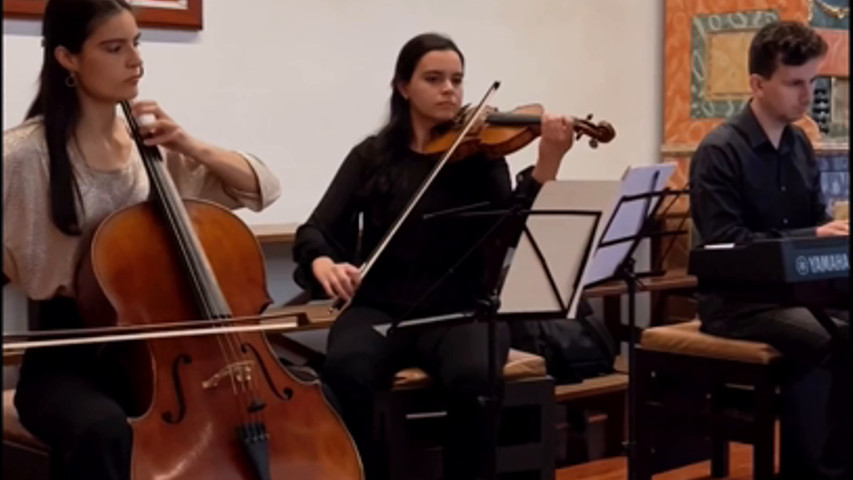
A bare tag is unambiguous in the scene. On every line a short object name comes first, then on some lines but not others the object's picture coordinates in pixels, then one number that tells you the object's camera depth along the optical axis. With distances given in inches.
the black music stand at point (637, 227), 180.2
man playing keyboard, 194.7
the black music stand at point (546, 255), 160.2
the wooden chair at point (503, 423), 182.4
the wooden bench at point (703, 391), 196.5
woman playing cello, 136.3
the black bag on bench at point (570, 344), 242.2
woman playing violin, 180.4
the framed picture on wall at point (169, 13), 221.9
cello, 133.6
